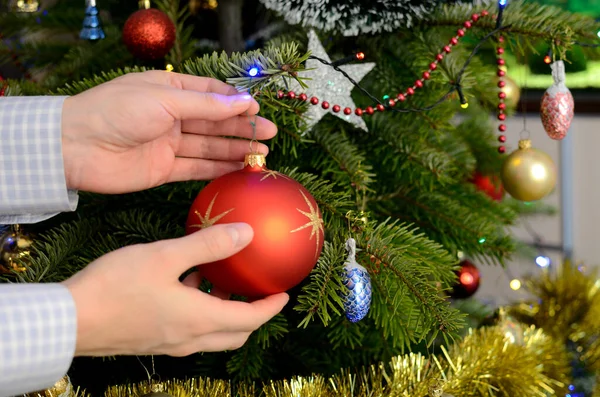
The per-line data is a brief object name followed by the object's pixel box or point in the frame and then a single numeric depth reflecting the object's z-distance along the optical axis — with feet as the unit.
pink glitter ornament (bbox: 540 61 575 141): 2.32
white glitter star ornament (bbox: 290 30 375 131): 2.15
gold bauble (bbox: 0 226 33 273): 2.34
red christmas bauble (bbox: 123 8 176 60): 2.32
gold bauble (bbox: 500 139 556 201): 2.53
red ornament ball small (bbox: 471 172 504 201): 3.47
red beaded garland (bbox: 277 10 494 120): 2.06
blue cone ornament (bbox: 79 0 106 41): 2.46
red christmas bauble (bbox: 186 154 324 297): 1.56
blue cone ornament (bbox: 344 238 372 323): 1.77
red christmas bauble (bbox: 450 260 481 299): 2.85
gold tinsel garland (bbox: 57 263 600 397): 1.96
